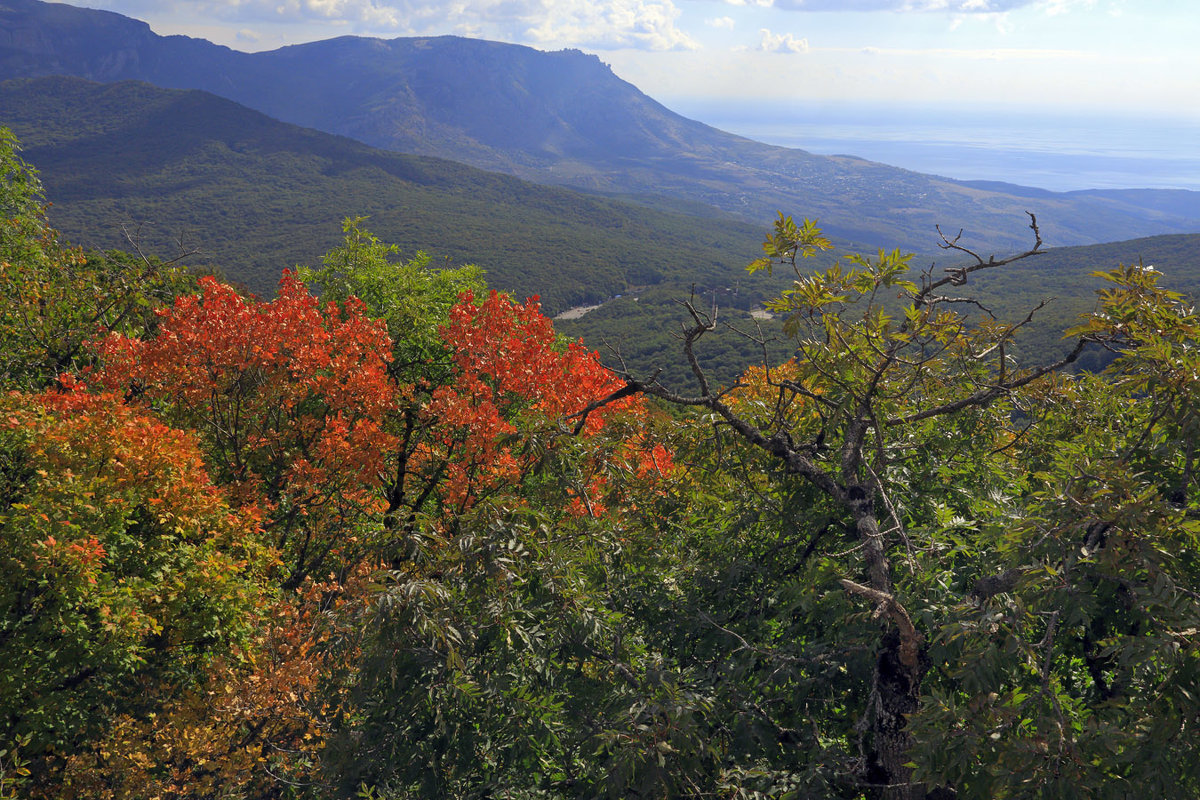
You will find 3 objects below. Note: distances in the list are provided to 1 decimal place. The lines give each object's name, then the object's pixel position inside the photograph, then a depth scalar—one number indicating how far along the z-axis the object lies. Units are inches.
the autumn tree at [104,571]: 340.8
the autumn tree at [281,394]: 473.7
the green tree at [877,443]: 196.9
